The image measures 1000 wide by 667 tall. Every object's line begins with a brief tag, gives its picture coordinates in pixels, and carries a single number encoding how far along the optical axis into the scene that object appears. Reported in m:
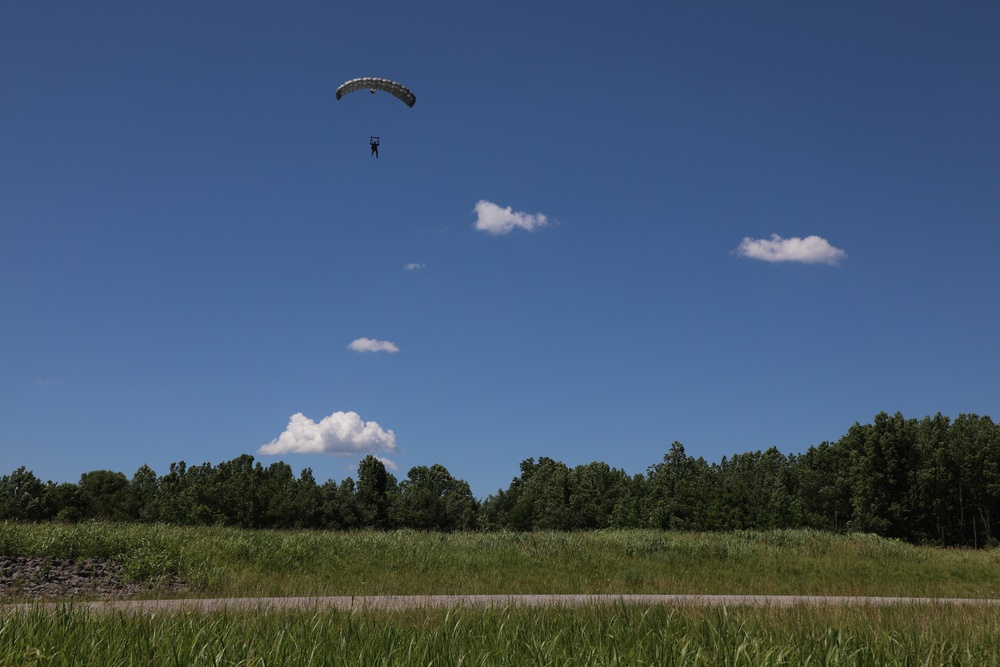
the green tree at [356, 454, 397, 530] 84.88
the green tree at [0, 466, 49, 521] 82.75
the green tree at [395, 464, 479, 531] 87.75
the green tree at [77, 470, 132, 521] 88.47
